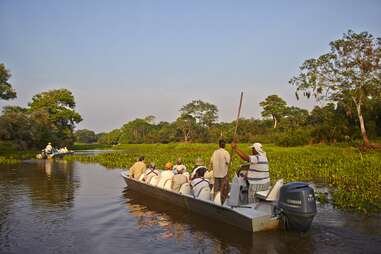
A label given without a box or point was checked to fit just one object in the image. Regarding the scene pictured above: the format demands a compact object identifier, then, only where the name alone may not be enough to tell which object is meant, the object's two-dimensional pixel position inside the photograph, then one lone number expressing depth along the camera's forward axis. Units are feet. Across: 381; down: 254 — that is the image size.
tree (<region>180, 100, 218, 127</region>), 285.84
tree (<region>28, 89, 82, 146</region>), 199.82
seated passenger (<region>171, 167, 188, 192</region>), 37.47
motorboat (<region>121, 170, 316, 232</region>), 24.23
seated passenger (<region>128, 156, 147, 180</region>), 48.80
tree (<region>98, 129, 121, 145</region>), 392.72
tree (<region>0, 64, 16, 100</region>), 128.67
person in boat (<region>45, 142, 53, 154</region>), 124.72
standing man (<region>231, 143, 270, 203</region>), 28.43
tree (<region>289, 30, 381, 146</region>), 103.71
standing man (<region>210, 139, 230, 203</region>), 31.76
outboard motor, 24.03
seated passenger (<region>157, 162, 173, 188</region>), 39.60
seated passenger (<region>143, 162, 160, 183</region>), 44.39
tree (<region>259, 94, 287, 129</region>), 235.58
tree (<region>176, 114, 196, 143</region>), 276.41
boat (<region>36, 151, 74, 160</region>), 121.60
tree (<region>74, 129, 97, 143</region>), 539.70
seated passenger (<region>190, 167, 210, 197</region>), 32.55
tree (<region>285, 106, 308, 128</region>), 203.41
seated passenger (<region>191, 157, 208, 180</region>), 38.49
